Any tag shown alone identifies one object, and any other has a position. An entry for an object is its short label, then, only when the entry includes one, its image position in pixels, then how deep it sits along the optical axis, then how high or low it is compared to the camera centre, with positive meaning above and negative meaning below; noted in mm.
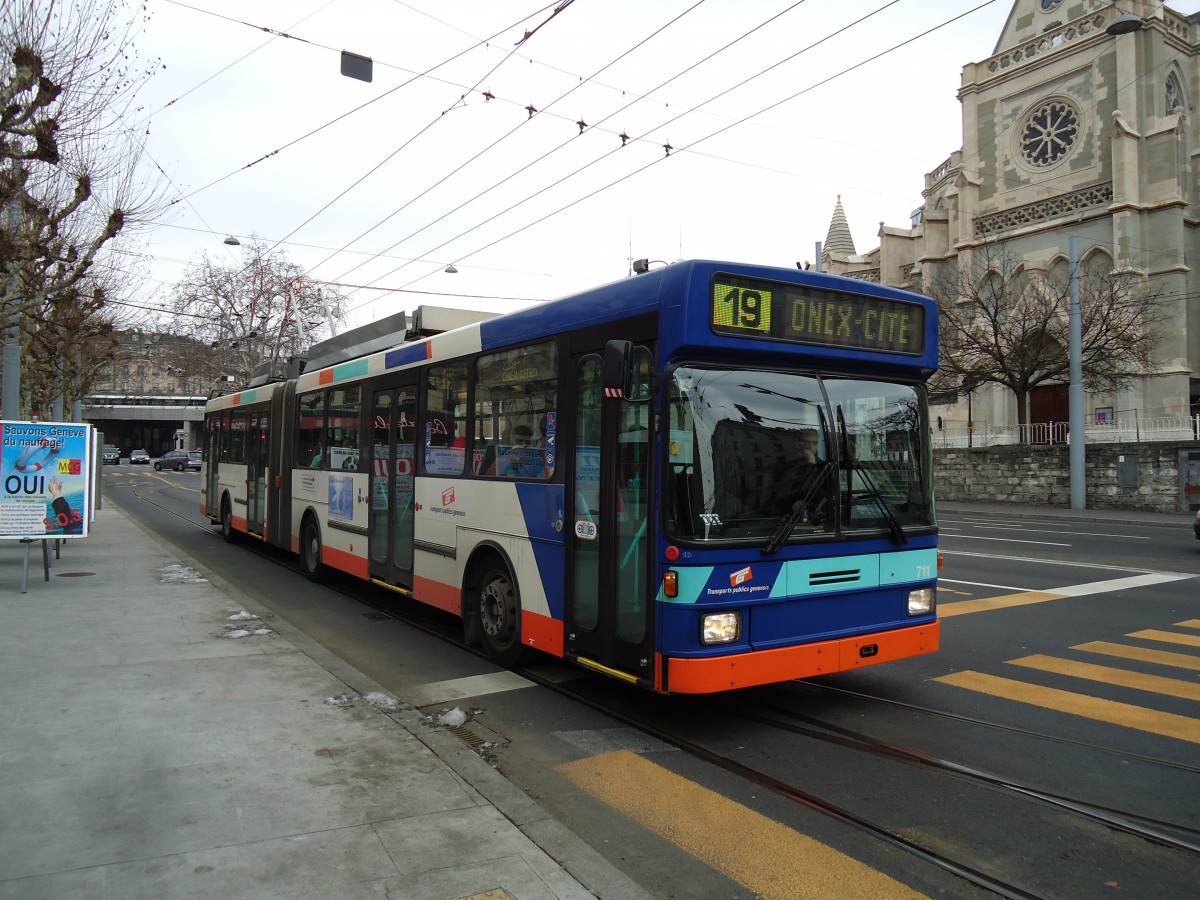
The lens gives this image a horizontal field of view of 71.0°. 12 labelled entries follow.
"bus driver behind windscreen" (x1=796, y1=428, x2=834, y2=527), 5488 -99
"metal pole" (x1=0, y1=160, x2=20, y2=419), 14633 +1615
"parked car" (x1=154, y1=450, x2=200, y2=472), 62250 -55
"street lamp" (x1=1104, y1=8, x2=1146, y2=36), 15531 +8175
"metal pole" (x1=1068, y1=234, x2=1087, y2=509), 25266 +1803
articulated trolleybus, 5203 -130
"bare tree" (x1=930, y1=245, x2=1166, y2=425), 29453 +4675
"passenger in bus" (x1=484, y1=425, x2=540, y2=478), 6879 +68
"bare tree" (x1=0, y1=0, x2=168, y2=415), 9898 +4222
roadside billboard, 10625 -237
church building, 34938 +12994
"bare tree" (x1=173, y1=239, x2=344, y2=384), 50938 +9567
